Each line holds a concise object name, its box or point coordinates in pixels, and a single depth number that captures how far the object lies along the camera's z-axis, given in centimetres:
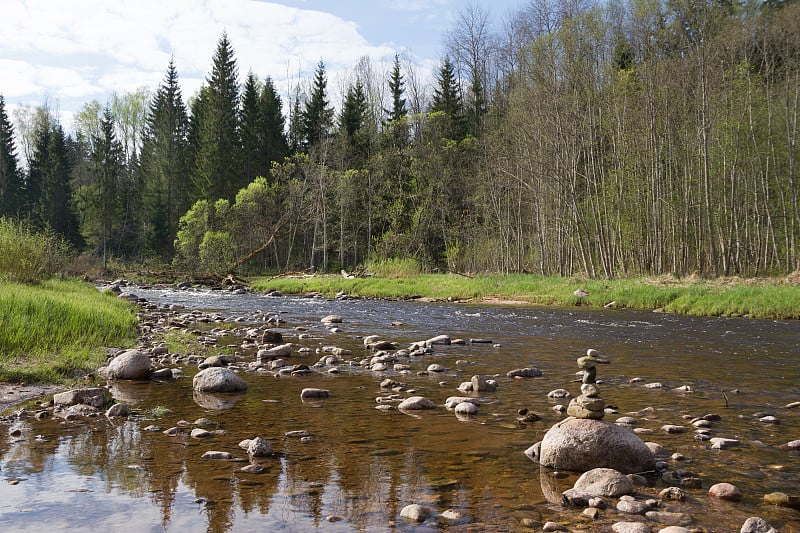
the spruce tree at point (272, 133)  5641
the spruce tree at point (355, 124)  4728
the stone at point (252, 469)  459
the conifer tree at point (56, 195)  5753
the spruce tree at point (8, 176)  6066
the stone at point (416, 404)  677
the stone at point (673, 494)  405
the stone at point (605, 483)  412
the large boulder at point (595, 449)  461
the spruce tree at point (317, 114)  5322
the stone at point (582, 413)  514
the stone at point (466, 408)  652
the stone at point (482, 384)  777
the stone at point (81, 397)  653
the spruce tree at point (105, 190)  5681
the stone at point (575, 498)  399
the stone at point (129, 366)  838
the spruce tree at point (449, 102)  4434
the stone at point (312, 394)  736
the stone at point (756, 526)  341
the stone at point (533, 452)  498
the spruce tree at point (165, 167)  5512
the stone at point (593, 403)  511
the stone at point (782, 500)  393
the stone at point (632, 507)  384
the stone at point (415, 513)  373
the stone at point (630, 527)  345
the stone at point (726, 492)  405
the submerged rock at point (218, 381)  764
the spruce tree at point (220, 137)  5375
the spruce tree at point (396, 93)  5134
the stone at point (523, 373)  885
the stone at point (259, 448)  498
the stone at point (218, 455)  490
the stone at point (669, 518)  367
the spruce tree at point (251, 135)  5591
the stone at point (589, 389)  520
